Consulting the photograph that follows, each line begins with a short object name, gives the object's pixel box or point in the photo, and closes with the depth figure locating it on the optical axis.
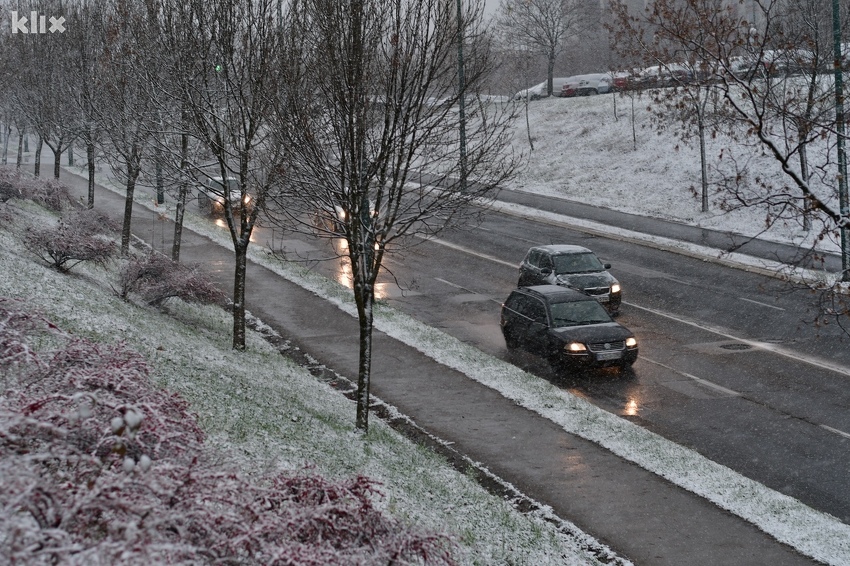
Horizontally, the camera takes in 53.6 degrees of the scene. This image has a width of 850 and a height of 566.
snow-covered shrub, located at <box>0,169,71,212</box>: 24.33
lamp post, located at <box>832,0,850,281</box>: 15.64
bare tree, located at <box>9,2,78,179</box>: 28.05
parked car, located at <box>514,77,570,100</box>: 62.95
